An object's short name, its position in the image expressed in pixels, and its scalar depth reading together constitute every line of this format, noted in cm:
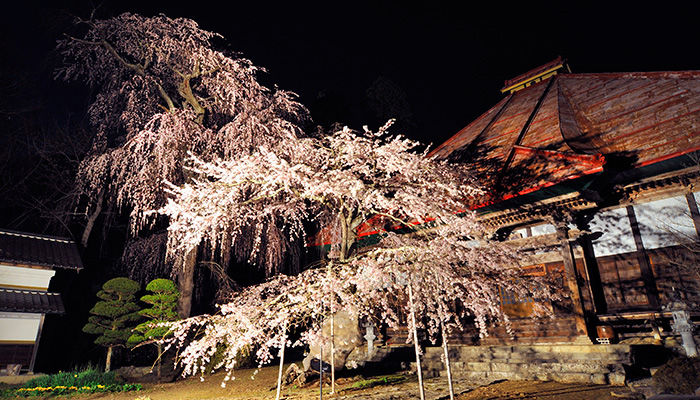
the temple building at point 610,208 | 714
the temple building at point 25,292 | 1057
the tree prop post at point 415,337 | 522
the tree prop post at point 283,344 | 575
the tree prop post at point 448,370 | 512
